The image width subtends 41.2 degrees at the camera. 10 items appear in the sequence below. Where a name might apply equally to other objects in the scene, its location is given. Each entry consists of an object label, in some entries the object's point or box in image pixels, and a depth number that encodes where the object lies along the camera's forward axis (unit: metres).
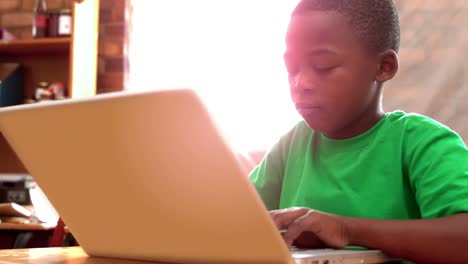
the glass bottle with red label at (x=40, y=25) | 2.92
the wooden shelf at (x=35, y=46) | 2.85
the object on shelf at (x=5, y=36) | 2.94
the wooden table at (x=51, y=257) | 0.73
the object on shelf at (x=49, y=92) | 2.90
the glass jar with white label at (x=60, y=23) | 2.87
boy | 0.78
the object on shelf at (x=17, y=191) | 2.66
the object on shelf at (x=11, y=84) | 2.93
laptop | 0.55
